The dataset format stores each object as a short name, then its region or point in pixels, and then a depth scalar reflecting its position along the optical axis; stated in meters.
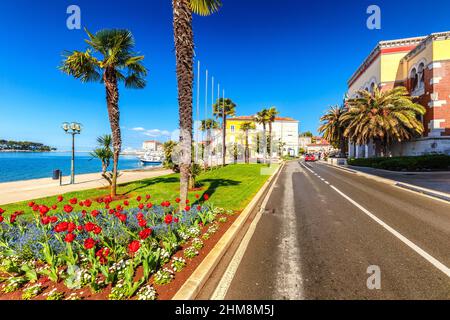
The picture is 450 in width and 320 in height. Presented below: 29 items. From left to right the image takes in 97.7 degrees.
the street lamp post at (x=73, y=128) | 15.90
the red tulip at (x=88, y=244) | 2.72
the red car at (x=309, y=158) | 53.25
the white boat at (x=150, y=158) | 81.32
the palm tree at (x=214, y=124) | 38.12
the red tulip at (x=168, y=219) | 3.75
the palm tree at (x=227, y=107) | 32.11
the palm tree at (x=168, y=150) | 21.97
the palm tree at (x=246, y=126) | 45.82
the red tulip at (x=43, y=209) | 3.97
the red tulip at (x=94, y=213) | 5.15
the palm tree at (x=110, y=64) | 8.62
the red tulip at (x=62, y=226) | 3.16
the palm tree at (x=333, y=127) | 38.50
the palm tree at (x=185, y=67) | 5.80
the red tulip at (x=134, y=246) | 2.70
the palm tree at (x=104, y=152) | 10.63
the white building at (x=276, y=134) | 74.69
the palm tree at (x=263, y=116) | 41.01
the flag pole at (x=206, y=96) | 21.25
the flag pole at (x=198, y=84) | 19.50
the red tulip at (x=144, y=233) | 3.08
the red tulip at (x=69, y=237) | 2.95
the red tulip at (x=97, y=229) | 3.14
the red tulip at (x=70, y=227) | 3.10
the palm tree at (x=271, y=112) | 40.66
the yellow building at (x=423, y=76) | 22.36
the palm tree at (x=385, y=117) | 22.20
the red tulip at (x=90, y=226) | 3.17
